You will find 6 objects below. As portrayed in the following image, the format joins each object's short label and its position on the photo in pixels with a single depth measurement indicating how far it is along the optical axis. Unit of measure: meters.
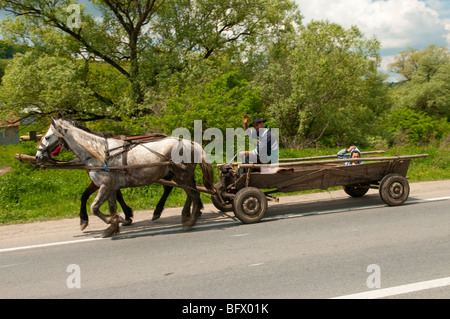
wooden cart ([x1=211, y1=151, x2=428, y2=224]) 7.34
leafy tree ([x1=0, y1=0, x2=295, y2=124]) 18.30
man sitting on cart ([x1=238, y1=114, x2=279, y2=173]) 7.78
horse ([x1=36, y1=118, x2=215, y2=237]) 6.79
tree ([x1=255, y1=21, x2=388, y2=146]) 19.28
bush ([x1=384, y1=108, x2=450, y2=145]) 23.27
